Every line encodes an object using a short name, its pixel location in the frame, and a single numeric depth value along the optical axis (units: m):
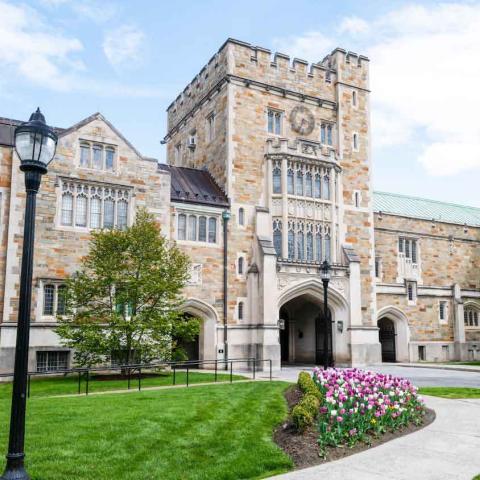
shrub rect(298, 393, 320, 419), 9.31
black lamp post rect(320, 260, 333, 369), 16.92
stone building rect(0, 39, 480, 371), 22.67
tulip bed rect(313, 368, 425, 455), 8.62
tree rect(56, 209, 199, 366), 19.44
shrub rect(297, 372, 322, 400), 10.93
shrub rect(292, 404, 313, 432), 8.73
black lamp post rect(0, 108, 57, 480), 5.64
